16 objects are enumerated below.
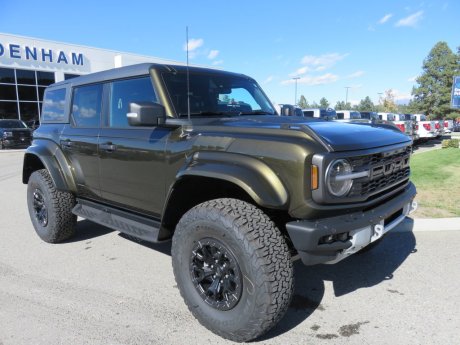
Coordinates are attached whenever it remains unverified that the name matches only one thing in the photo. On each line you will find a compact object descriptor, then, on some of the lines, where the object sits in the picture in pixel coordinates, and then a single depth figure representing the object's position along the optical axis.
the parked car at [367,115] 23.83
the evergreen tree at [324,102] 104.53
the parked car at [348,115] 22.95
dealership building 24.98
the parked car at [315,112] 19.08
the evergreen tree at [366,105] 90.50
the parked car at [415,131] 16.79
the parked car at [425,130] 18.42
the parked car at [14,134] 19.89
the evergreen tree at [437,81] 54.16
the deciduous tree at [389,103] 84.06
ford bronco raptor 2.52
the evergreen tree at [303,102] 103.44
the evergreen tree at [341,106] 92.76
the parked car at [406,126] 15.02
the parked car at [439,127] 19.77
